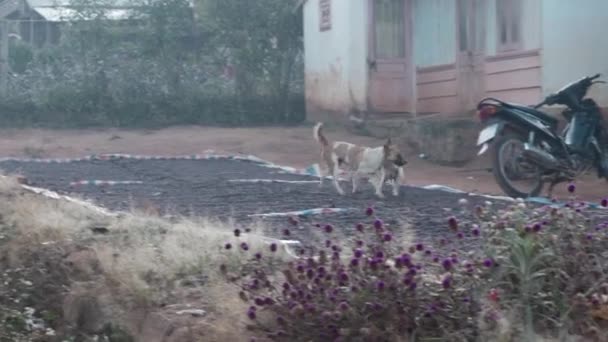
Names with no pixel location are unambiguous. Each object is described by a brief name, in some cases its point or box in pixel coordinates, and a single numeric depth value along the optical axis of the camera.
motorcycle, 20.99
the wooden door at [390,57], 38.26
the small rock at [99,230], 14.79
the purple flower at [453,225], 10.17
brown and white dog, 20.51
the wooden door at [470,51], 34.11
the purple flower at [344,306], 9.32
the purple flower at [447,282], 9.34
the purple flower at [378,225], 10.19
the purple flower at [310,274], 9.78
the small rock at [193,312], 10.96
